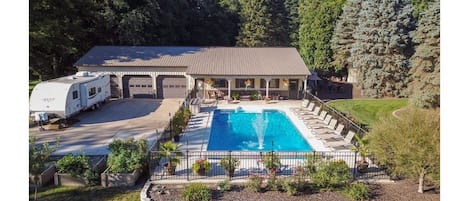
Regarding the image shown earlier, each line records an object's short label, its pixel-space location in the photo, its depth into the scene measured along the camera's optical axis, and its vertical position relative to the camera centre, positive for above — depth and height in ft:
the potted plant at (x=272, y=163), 40.86 -7.81
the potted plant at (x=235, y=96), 94.12 -0.11
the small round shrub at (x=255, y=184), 37.88 -9.53
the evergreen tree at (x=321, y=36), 132.67 +23.58
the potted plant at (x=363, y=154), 43.14 -7.35
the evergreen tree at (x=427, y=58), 82.99 +9.71
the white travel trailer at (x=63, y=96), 64.18 -0.06
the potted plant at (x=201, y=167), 41.39 -8.41
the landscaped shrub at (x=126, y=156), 40.35 -7.12
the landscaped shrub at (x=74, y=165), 39.95 -8.05
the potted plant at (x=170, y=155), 41.84 -7.23
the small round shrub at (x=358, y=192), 36.70 -10.18
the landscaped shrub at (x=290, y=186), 37.35 -9.71
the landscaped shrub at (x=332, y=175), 38.55 -8.80
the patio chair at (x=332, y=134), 58.47 -6.51
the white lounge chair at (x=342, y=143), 53.13 -7.35
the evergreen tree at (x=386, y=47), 103.30 +14.86
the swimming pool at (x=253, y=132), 57.03 -6.79
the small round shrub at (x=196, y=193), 35.50 -9.96
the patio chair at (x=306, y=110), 78.62 -3.22
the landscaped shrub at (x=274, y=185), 38.33 -9.74
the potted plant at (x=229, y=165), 40.83 -8.09
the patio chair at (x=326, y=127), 63.26 -5.74
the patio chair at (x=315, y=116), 71.91 -4.23
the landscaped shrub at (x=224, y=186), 38.01 -9.81
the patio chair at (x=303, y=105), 83.42 -2.15
